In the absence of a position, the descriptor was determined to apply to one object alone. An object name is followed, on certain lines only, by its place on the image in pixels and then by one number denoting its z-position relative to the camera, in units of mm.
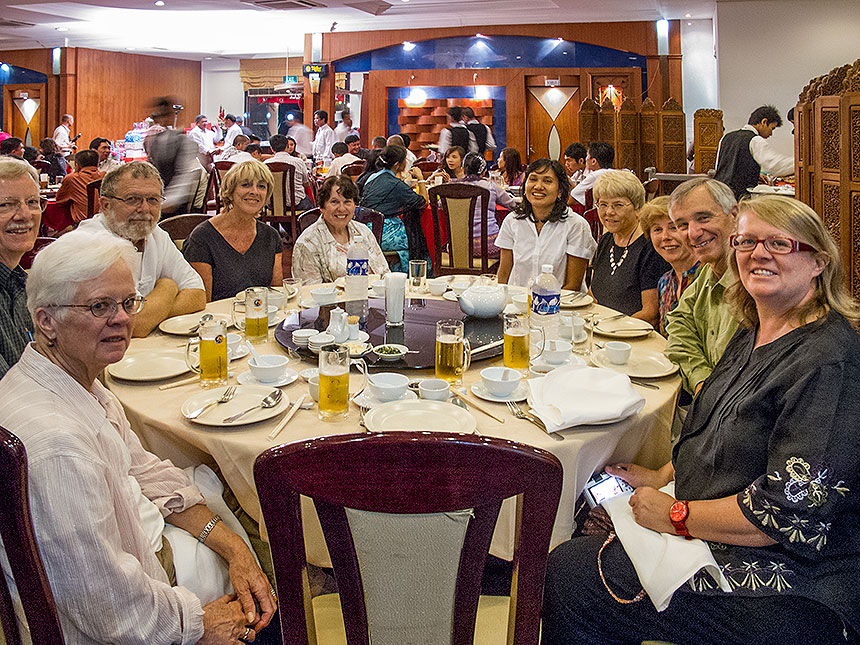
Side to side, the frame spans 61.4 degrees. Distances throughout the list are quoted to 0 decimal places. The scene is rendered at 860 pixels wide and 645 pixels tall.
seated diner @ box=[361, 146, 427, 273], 5422
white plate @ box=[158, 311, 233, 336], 2469
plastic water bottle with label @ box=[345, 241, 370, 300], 2842
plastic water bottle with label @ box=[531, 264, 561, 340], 2383
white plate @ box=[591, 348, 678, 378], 2070
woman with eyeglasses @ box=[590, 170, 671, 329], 3059
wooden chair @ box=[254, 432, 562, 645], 972
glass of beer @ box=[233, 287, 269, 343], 2375
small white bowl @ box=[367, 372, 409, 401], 1811
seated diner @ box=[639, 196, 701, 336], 2627
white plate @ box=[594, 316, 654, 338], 2494
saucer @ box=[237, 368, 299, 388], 1977
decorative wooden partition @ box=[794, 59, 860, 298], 3883
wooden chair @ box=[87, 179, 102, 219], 5559
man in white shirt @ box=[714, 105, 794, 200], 7250
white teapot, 2600
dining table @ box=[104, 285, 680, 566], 1619
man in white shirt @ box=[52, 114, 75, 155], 13632
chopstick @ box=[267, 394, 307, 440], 1646
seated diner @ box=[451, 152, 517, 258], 5605
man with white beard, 2777
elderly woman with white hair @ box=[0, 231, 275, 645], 1159
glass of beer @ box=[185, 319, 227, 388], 1979
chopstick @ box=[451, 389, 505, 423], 1768
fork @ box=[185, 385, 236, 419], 1728
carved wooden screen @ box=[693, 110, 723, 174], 9461
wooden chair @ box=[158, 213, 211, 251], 3526
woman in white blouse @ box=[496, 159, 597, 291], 3766
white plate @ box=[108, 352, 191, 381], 2004
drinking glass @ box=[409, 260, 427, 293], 3168
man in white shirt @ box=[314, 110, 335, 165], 12323
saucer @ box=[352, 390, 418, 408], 1798
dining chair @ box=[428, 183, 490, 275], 4988
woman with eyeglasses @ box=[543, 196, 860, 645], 1353
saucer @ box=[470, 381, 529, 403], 1863
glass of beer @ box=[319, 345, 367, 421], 1707
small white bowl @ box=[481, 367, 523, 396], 1857
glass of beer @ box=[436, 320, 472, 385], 1942
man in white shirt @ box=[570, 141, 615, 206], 6398
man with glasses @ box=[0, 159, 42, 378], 1977
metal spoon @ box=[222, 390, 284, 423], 1788
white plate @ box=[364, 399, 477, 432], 1655
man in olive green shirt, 2111
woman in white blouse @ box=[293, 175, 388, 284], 3641
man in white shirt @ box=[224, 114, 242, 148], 14125
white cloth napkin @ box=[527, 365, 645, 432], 1681
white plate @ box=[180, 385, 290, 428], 1703
